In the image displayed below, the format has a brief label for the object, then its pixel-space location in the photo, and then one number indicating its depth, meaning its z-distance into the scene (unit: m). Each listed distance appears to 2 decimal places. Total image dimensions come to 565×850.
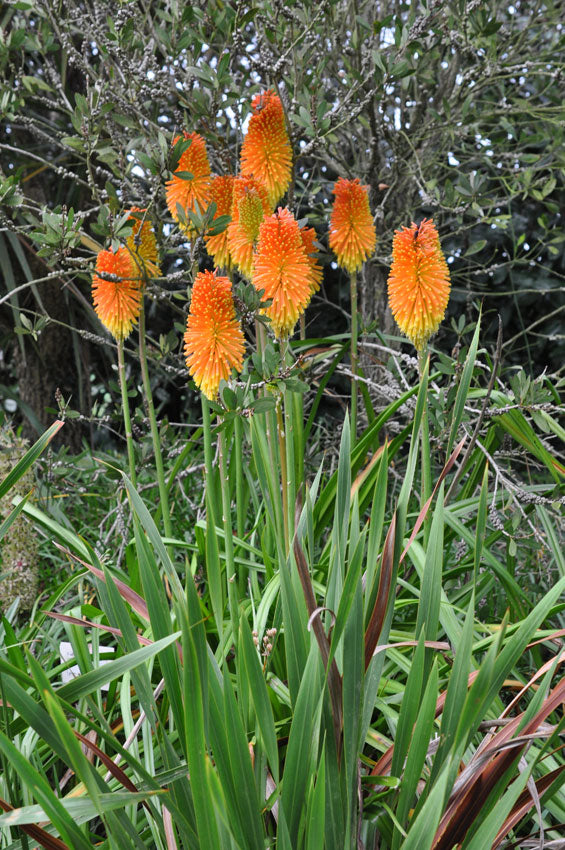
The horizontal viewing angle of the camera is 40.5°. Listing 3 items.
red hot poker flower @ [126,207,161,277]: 1.69
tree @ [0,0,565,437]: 1.81
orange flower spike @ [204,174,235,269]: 1.68
